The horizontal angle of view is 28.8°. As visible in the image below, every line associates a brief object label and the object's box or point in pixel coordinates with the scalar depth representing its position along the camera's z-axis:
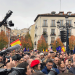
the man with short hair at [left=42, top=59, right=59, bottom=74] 4.00
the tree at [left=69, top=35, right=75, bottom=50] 40.34
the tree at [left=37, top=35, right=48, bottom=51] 40.07
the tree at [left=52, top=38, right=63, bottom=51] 38.00
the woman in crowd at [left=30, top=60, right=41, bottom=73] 3.53
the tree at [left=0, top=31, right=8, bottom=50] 41.17
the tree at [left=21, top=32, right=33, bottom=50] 49.64
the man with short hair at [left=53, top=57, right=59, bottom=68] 4.93
